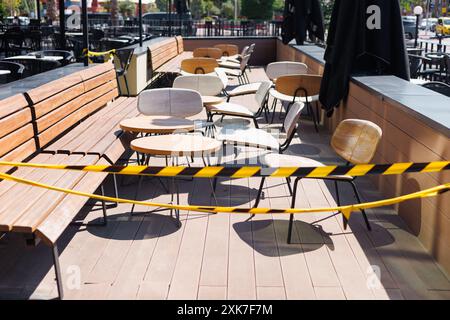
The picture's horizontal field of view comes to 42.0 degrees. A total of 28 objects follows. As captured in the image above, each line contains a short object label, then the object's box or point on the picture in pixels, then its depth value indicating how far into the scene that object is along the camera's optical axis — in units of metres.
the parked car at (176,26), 22.17
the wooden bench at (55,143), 3.50
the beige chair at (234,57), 13.99
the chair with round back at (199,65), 10.59
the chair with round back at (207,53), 13.93
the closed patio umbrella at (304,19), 12.16
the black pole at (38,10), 15.74
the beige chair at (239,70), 11.88
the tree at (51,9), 39.38
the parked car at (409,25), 40.82
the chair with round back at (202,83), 7.85
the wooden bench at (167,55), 12.00
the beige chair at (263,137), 5.38
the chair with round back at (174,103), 6.24
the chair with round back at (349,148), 4.50
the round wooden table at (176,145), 4.75
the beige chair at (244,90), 8.52
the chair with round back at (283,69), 10.12
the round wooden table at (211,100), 7.42
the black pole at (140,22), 12.57
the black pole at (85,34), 7.35
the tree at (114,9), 34.04
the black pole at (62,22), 8.54
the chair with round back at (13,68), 7.64
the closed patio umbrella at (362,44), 6.68
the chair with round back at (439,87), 7.70
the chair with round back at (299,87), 8.29
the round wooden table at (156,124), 5.34
